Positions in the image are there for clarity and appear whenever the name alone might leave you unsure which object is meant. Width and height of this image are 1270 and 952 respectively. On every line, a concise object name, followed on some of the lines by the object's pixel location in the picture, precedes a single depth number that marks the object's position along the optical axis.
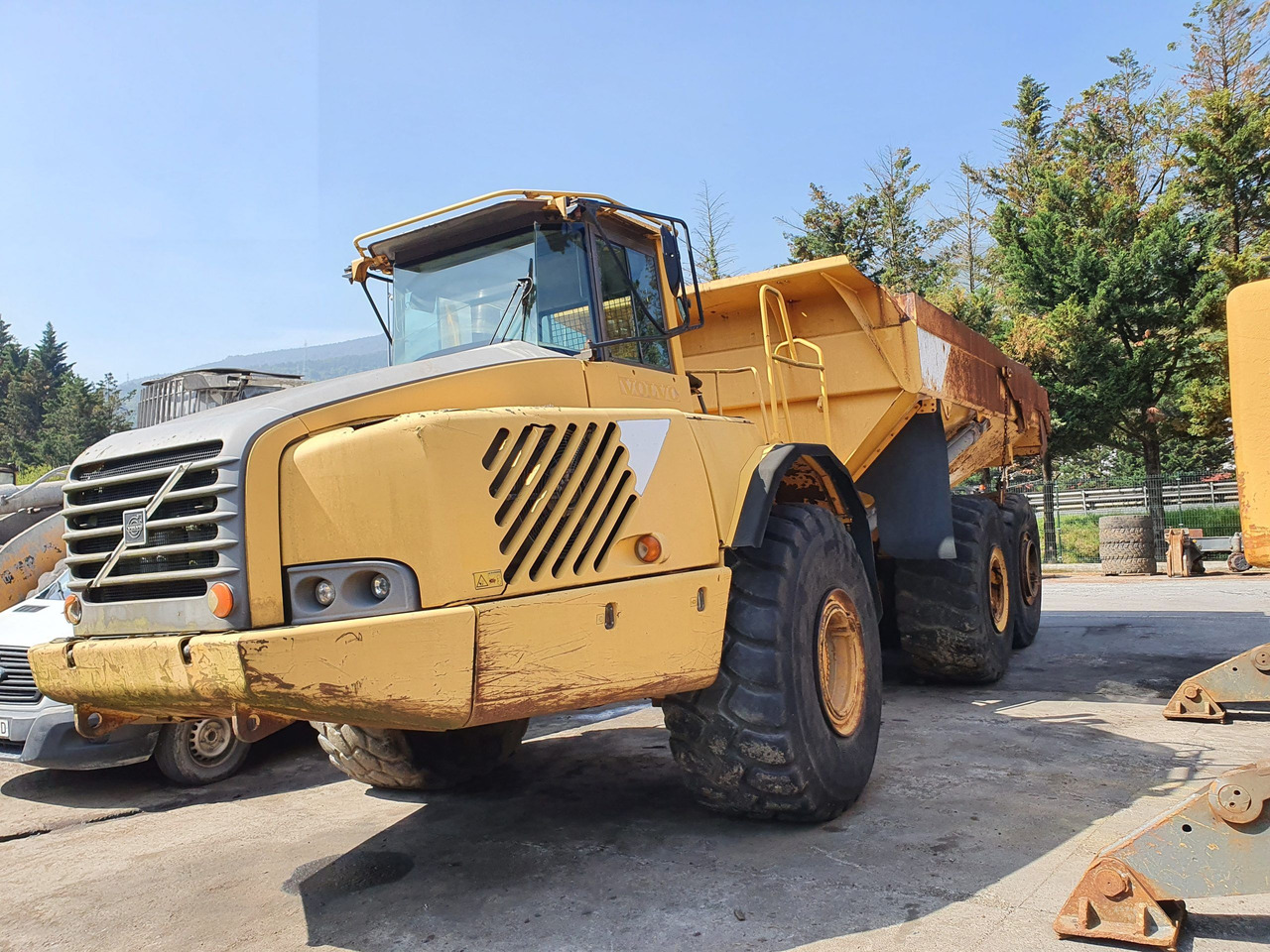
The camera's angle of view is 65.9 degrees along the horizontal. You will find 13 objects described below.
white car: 5.90
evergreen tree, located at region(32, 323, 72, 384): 64.00
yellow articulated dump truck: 3.14
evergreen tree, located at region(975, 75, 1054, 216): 31.88
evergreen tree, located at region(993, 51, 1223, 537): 20.64
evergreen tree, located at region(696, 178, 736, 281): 30.78
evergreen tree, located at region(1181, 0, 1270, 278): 20.63
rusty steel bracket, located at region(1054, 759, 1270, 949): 2.96
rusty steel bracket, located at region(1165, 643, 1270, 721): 5.96
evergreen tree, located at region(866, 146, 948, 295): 32.47
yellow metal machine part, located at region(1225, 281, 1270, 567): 2.87
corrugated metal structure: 12.22
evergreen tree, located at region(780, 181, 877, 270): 30.83
